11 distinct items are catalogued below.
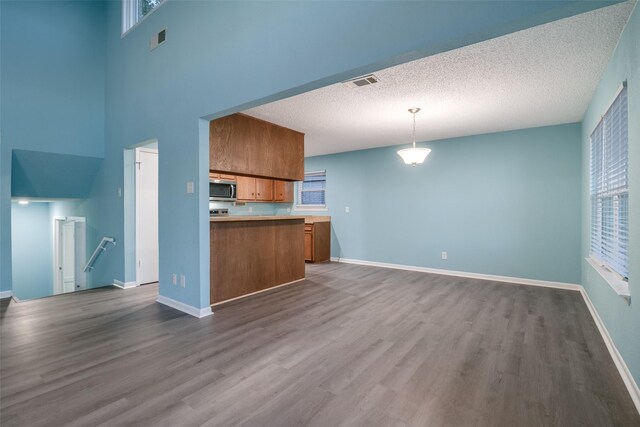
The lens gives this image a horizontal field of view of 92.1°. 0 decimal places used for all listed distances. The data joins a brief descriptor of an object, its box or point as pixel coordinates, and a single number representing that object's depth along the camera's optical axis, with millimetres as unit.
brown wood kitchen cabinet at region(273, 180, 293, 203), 7055
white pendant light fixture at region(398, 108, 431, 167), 4020
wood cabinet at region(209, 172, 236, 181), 5731
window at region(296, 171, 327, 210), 7223
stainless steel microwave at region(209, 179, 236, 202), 5641
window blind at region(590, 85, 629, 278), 2375
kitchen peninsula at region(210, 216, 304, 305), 3742
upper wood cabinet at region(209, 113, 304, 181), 3916
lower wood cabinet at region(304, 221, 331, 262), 6582
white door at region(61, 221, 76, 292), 6379
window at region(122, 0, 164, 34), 4426
